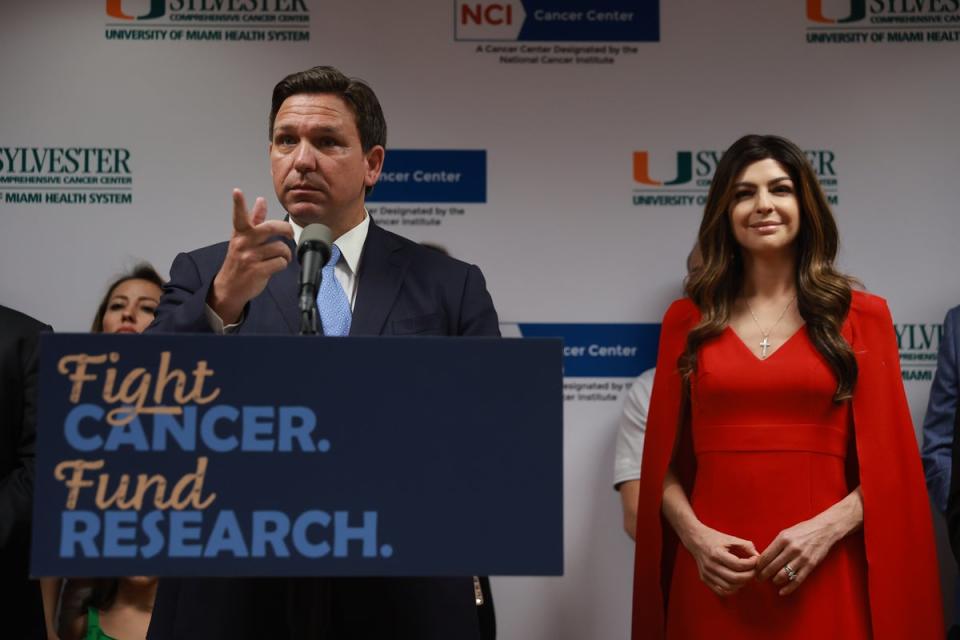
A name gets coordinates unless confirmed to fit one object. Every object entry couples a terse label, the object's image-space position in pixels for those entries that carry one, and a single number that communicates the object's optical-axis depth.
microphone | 3.80
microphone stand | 3.79
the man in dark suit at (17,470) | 4.72
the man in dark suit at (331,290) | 3.91
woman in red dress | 4.58
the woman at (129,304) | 5.65
